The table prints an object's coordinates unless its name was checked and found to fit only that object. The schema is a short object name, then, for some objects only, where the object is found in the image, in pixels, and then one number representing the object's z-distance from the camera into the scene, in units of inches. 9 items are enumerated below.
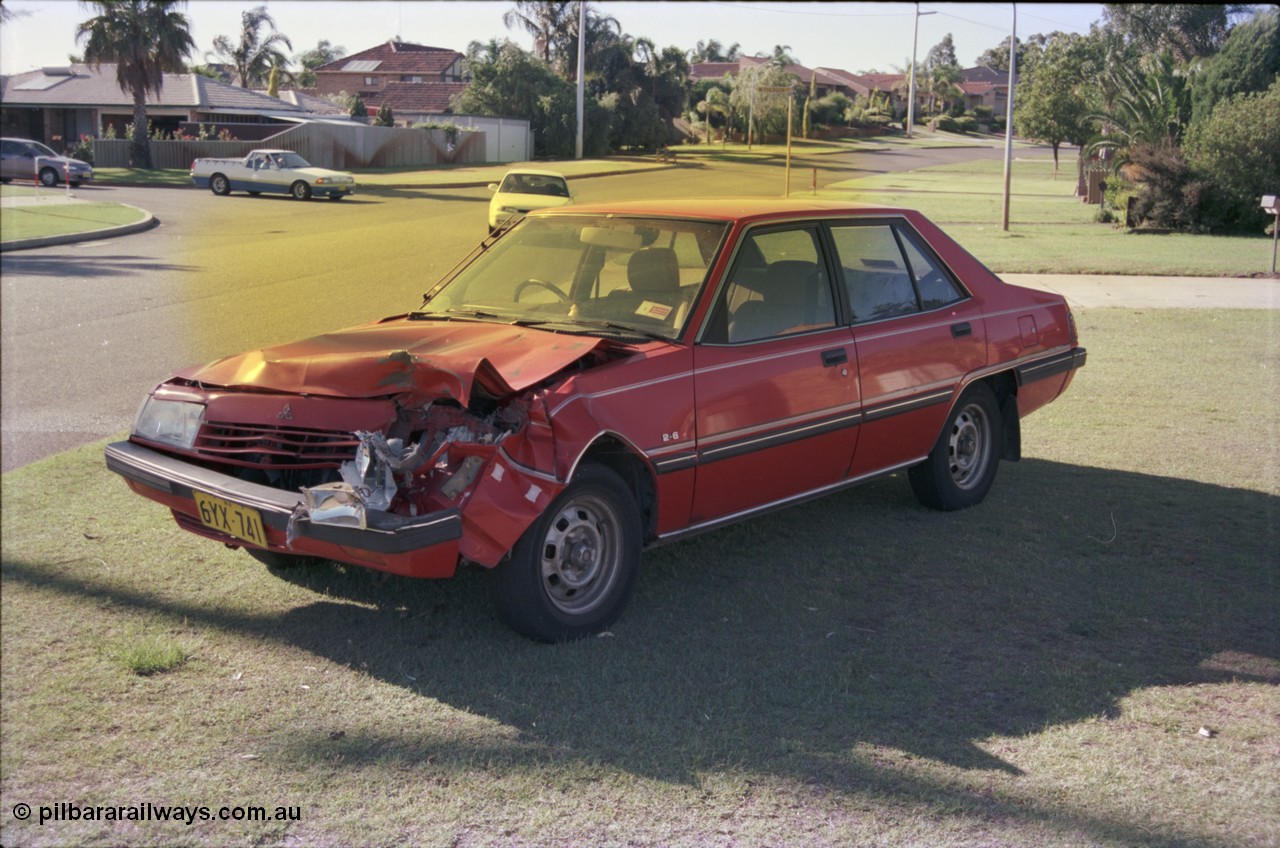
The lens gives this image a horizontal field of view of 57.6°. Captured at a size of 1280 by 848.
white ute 1214.3
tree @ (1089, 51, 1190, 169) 1021.8
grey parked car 997.2
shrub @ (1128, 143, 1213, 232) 985.5
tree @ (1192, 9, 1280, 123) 957.2
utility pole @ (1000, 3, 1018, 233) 846.8
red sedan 160.7
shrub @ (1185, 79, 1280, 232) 938.7
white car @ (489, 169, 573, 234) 786.8
